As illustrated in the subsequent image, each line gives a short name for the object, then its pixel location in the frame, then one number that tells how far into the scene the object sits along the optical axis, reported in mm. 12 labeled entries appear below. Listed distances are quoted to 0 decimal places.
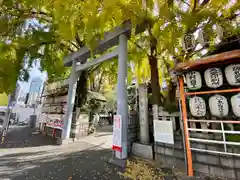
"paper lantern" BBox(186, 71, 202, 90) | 3268
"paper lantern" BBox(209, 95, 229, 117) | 2852
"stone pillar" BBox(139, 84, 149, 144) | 4339
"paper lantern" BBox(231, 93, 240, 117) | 2689
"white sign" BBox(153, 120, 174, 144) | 3508
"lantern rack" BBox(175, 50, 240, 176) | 2728
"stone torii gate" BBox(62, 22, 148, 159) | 4281
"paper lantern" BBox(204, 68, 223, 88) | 3041
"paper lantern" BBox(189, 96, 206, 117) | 3121
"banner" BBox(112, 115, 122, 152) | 4066
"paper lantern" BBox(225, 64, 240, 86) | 2824
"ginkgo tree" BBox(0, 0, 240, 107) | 3344
